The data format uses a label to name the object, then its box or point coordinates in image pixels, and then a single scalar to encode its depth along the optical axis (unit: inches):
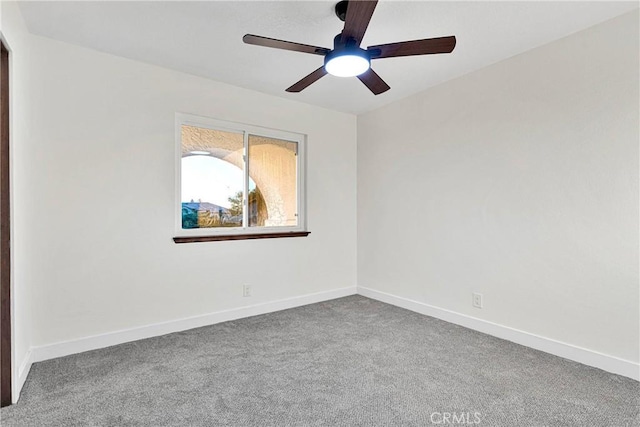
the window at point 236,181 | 127.7
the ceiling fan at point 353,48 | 71.3
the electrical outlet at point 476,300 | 121.0
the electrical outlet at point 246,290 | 137.5
